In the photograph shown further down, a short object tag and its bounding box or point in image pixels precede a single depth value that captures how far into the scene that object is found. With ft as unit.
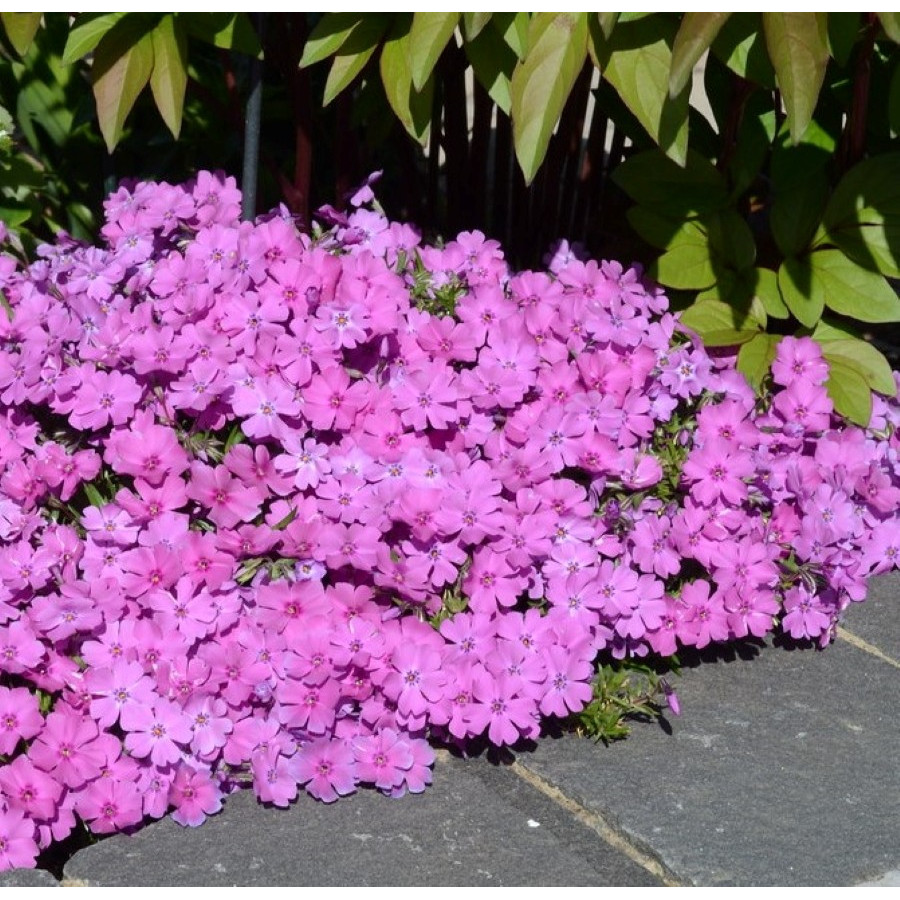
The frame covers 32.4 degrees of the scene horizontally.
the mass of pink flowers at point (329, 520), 6.99
